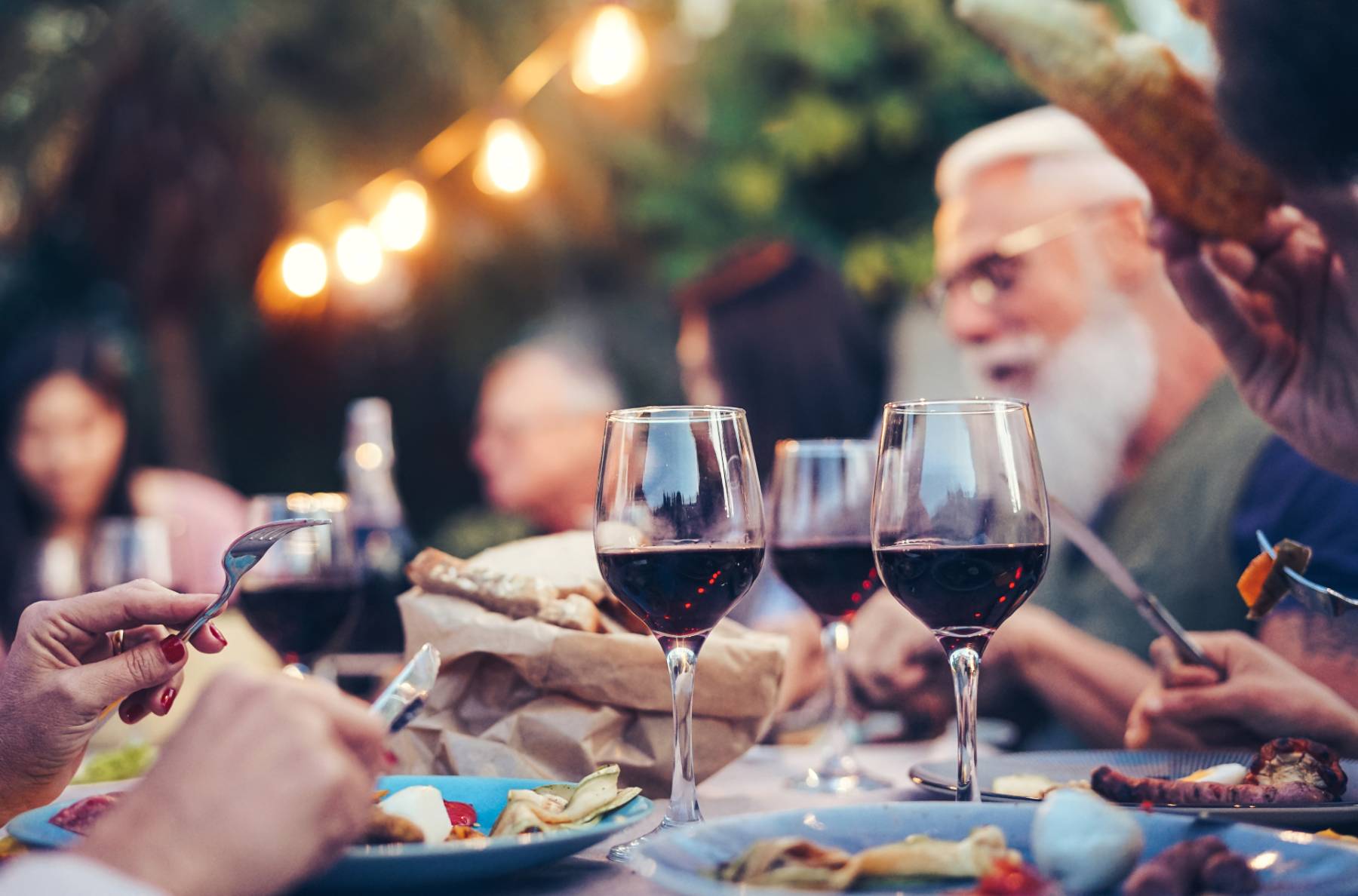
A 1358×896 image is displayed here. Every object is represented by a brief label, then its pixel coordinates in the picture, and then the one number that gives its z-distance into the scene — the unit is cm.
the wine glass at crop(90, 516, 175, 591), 187
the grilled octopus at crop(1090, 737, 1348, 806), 98
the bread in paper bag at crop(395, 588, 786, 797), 115
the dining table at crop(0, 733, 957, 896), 88
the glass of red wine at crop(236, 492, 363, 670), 158
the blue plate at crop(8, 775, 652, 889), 77
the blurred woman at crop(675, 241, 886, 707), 362
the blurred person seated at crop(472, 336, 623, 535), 462
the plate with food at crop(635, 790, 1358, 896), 69
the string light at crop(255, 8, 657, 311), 401
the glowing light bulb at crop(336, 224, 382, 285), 430
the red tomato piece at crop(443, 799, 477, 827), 97
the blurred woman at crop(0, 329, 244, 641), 410
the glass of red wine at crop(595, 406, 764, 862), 105
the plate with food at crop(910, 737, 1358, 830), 97
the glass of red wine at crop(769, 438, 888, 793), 143
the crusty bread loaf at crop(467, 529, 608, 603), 126
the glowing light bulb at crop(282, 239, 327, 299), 416
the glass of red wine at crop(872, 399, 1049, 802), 101
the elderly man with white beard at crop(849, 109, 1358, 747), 243
